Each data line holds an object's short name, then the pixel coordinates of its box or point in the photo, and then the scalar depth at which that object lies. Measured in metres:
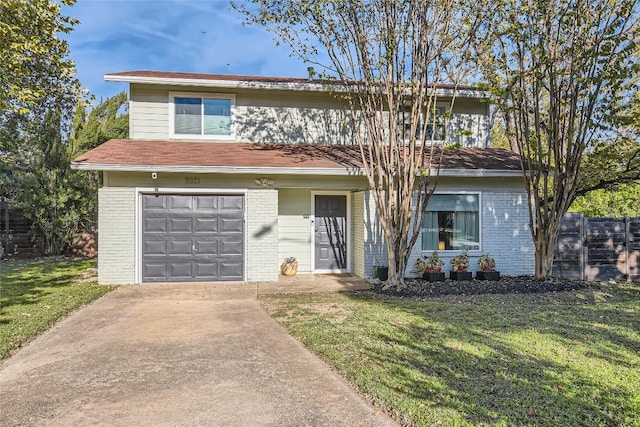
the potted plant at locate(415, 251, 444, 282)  10.02
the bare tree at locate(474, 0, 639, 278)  8.55
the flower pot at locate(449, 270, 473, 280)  10.21
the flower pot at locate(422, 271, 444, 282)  10.00
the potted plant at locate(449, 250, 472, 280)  10.23
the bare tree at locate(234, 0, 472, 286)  8.43
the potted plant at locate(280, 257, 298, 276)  10.96
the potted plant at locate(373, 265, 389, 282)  10.07
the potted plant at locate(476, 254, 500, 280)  10.31
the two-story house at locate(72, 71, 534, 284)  9.77
